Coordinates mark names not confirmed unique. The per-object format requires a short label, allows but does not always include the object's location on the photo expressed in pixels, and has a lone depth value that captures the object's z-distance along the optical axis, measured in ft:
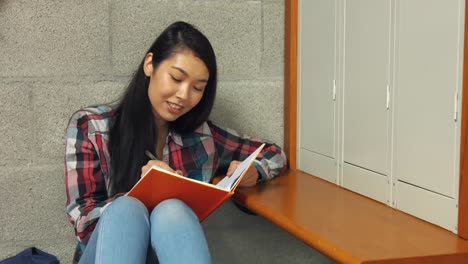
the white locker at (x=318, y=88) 5.15
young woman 3.91
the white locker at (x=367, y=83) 4.27
